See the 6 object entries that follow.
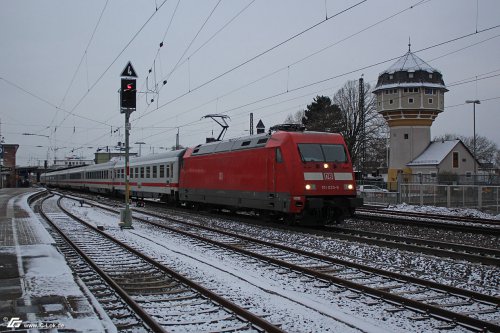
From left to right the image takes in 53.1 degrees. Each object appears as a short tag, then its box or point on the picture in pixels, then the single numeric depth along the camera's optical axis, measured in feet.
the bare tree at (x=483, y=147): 336.12
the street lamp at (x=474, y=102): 138.78
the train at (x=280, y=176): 50.24
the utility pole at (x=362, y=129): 176.85
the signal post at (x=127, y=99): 54.70
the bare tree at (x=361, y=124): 183.73
